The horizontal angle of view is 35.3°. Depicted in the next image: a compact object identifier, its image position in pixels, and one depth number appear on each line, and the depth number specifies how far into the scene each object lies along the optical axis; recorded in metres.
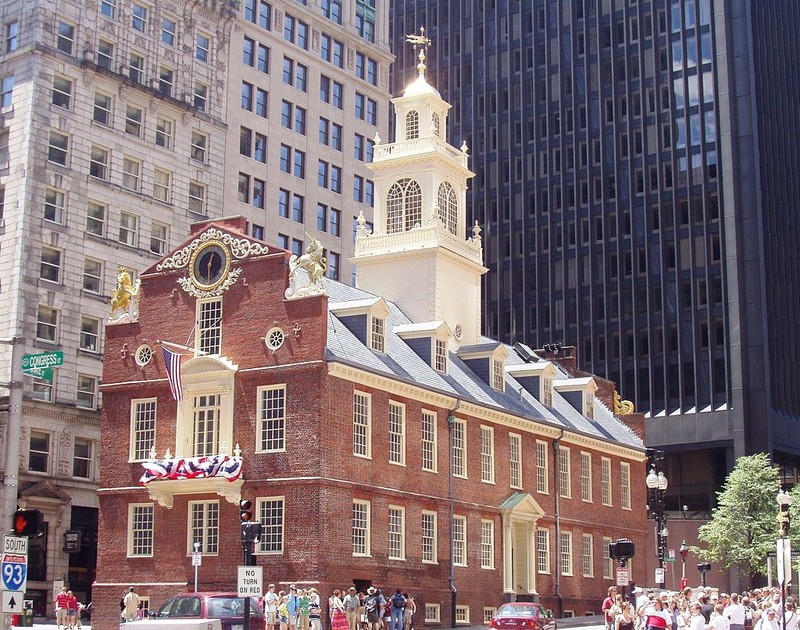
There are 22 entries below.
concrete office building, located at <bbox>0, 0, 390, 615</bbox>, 64.88
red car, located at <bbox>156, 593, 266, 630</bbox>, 33.25
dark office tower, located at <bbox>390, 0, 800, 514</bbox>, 96.69
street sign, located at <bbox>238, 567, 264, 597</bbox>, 30.03
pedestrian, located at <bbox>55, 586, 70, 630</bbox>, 47.38
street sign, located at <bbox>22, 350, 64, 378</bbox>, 26.88
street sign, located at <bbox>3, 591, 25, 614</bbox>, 21.73
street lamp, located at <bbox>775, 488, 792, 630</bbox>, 33.56
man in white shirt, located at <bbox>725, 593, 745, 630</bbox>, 35.75
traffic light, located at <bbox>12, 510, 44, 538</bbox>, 22.53
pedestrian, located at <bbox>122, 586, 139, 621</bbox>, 44.25
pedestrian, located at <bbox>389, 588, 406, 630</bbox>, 43.12
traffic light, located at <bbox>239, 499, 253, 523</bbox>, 31.88
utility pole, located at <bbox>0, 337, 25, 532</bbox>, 24.41
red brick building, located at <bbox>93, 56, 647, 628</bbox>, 44.62
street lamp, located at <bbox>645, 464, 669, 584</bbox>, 43.56
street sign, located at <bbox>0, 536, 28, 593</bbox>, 21.89
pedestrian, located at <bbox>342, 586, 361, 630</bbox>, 42.69
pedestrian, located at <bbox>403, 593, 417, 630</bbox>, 44.38
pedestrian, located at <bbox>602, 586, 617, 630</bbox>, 43.12
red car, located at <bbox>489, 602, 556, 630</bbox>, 39.50
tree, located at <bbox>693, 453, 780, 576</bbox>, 74.38
